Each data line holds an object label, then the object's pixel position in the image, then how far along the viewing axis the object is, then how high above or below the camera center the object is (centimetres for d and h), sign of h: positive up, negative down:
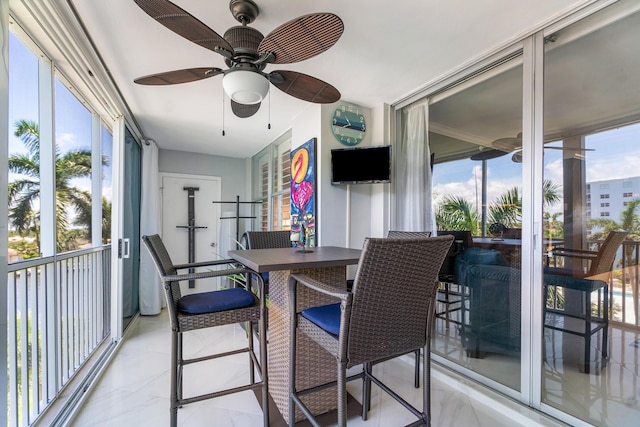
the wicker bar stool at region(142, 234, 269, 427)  145 -52
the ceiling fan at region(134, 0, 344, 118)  117 +80
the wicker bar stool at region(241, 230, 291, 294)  260 -25
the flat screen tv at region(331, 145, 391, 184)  273 +48
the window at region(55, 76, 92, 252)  207 +35
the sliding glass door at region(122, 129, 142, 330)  307 -20
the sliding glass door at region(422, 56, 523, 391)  199 -2
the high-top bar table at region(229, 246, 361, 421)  165 -79
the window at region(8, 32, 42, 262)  150 +33
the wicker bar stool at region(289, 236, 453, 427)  108 -40
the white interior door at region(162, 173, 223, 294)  475 -9
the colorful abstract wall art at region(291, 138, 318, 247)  297 +27
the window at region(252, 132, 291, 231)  391 +45
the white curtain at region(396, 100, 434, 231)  268 +40
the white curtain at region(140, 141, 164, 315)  375 -27
